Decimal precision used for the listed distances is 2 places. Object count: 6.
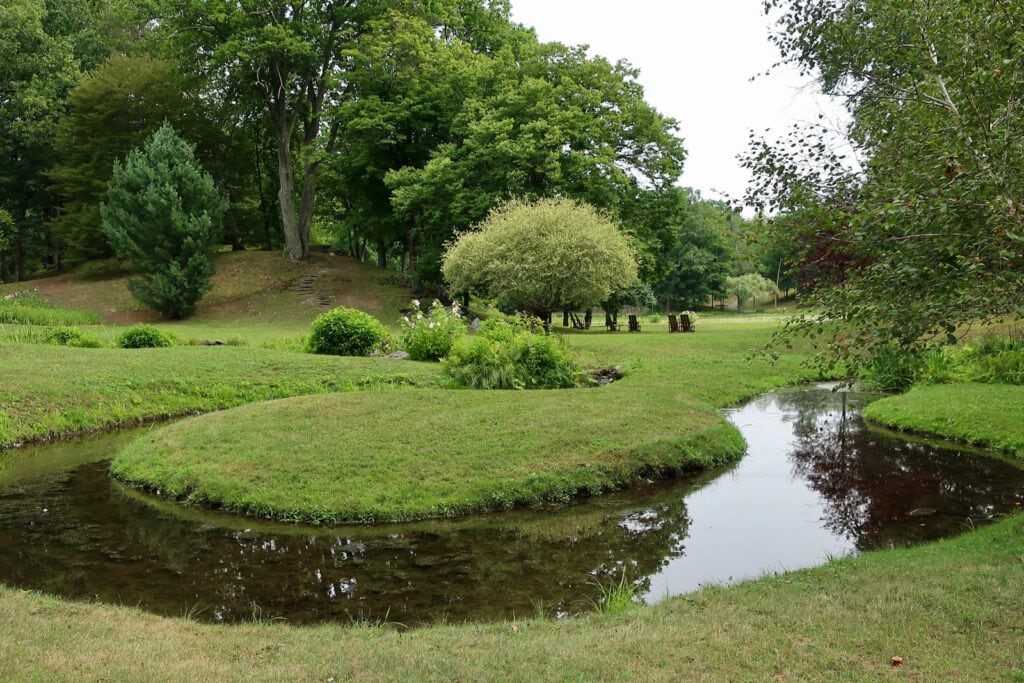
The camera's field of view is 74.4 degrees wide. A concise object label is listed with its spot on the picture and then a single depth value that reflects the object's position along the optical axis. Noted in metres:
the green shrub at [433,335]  19.73
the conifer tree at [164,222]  32.19
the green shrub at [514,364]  16.03
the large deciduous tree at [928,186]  5.29
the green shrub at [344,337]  20.95
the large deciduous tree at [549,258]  25.89
